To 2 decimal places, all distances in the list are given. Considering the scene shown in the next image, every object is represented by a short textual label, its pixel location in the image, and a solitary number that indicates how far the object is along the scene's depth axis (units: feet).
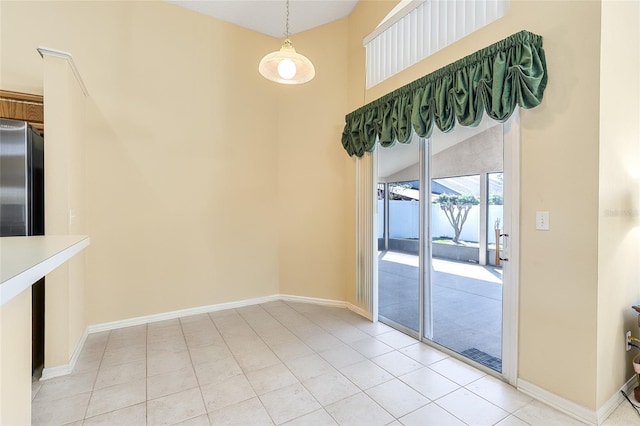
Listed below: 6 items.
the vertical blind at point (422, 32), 7.89
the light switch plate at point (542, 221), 6.68
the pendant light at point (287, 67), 7.21
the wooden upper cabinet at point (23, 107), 8.50
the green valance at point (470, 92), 6.51
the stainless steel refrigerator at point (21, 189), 7.52
